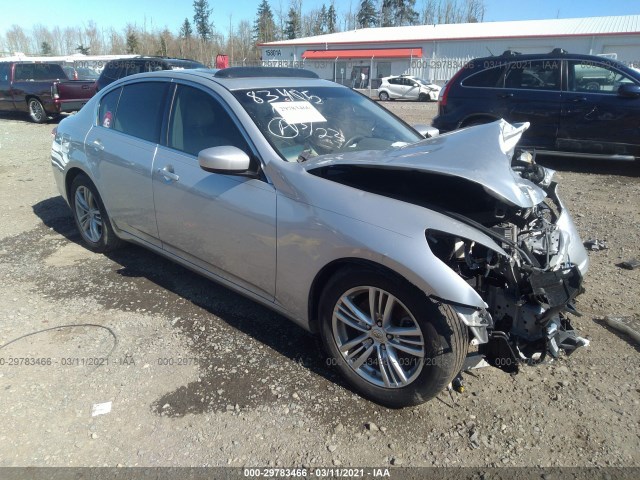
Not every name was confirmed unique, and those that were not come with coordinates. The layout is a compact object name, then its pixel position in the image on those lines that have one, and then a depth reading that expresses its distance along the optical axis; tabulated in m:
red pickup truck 14.51
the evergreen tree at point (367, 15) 72.69
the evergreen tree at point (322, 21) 73.56
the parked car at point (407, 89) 27.45
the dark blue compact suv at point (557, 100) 7.46
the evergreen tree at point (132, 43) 66.44
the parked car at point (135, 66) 12.91
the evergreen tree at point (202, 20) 77.44
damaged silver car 2.41
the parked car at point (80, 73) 17.20
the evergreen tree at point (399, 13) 71.31
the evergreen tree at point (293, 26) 71.31
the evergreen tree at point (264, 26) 72.69
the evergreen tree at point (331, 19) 74.75
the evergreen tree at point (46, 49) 80.88
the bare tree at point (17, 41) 87.56
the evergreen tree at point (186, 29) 78.00
